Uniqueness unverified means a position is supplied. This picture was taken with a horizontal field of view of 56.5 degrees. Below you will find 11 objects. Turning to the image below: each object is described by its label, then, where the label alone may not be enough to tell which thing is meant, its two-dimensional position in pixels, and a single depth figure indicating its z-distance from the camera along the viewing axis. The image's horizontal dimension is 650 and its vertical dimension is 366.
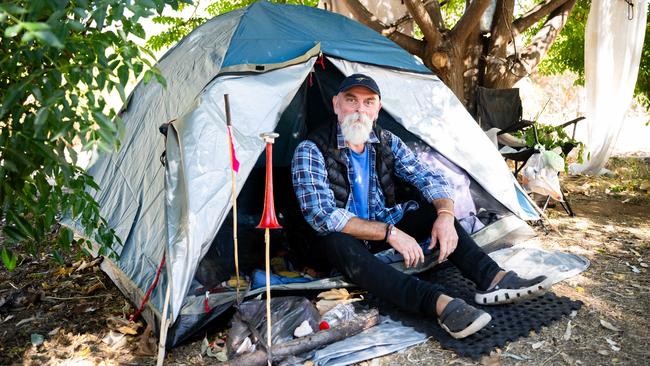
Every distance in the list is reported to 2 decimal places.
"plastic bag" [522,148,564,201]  4.67
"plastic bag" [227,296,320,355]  2.74
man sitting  2.86
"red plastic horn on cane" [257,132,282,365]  2.56
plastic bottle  2.85
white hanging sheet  6.12
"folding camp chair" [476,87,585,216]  5.90
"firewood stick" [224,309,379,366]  2.60
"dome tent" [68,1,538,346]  2.92
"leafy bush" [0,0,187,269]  1.77
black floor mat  2.68
